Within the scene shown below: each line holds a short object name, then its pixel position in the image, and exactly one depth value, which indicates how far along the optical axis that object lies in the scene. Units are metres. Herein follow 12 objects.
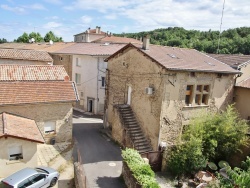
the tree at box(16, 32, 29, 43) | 71.19
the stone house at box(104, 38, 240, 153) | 17.39
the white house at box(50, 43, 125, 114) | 30.54
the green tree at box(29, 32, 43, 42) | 69.94
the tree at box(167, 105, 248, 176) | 15.62
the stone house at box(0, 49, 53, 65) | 28.11
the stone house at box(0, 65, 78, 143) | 17.38
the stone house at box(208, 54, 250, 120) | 20.73
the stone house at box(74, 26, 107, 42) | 62.29
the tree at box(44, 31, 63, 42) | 71.67
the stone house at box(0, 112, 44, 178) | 14.46
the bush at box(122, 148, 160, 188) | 11.89
